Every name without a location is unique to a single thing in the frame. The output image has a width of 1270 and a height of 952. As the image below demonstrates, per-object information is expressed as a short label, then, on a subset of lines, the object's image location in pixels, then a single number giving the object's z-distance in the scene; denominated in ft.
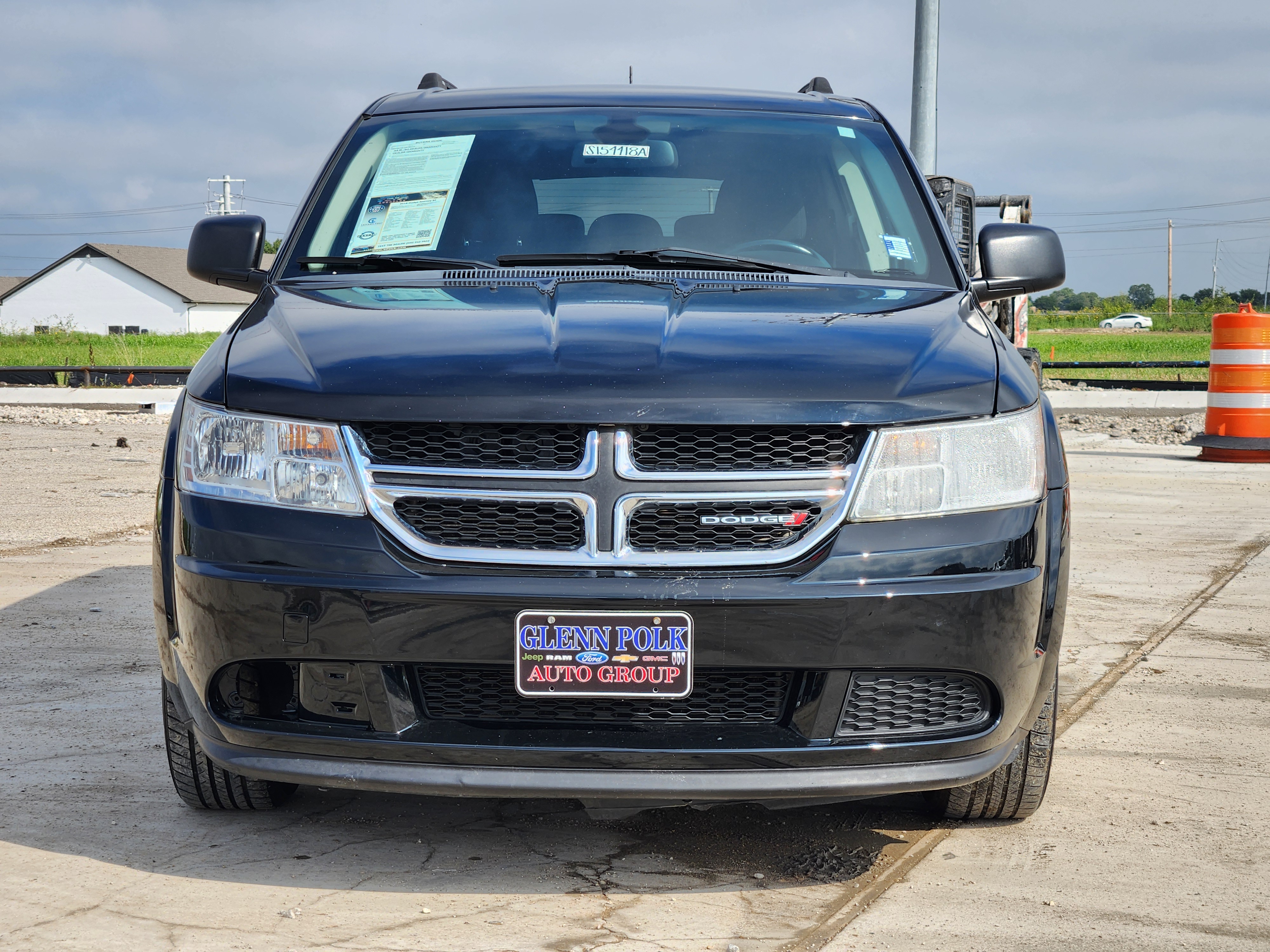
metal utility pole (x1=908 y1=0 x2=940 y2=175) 34.96
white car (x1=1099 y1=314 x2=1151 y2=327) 358.64
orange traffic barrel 37.22
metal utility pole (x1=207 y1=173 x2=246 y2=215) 269.85
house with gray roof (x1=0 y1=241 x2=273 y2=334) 242.17
